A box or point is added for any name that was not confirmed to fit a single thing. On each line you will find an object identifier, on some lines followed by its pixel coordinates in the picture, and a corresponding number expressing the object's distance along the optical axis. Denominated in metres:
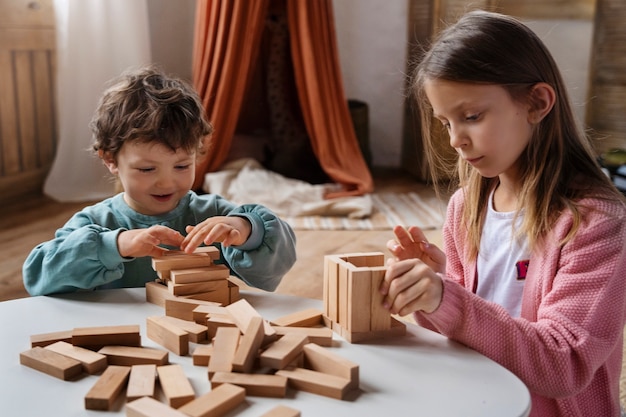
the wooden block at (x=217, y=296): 1.04
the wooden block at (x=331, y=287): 0.96
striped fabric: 3.25
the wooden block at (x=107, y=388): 0.75
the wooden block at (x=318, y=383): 0.77
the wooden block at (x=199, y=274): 1.03
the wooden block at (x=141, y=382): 0.76
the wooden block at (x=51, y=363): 0.82
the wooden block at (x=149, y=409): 0.71
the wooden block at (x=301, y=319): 0.96
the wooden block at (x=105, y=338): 0.89
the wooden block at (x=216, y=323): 0.92
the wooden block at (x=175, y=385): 0.75
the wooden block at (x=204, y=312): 0.96
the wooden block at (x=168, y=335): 0.89
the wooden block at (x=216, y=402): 0.72
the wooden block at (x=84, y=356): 0.83
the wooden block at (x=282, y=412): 0.71
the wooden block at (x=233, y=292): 1.07
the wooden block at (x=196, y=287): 1.03
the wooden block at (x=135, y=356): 0.85
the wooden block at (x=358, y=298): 0.92
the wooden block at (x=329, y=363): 0.79
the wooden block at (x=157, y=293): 1.04
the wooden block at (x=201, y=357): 0.85
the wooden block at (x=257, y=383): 0.77
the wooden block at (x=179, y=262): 1.05
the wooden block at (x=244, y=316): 0.87
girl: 0.94
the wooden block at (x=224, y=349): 0.81
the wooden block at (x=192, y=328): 0.92
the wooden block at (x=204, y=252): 1.09
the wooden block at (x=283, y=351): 0.81
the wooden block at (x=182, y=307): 0.99
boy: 1.15
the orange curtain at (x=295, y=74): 3.68
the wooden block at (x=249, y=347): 0.80
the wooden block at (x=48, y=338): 0.90
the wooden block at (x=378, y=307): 0.92
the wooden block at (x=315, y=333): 0.91
